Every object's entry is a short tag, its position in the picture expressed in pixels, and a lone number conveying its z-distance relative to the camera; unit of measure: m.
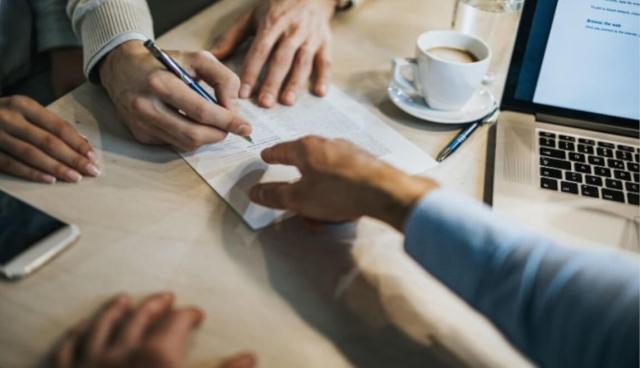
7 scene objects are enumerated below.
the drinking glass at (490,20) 1.09
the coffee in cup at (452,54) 0.84
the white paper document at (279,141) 0.70
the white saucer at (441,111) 0.84
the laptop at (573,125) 0.71
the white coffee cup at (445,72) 0.81
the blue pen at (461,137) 0.79
